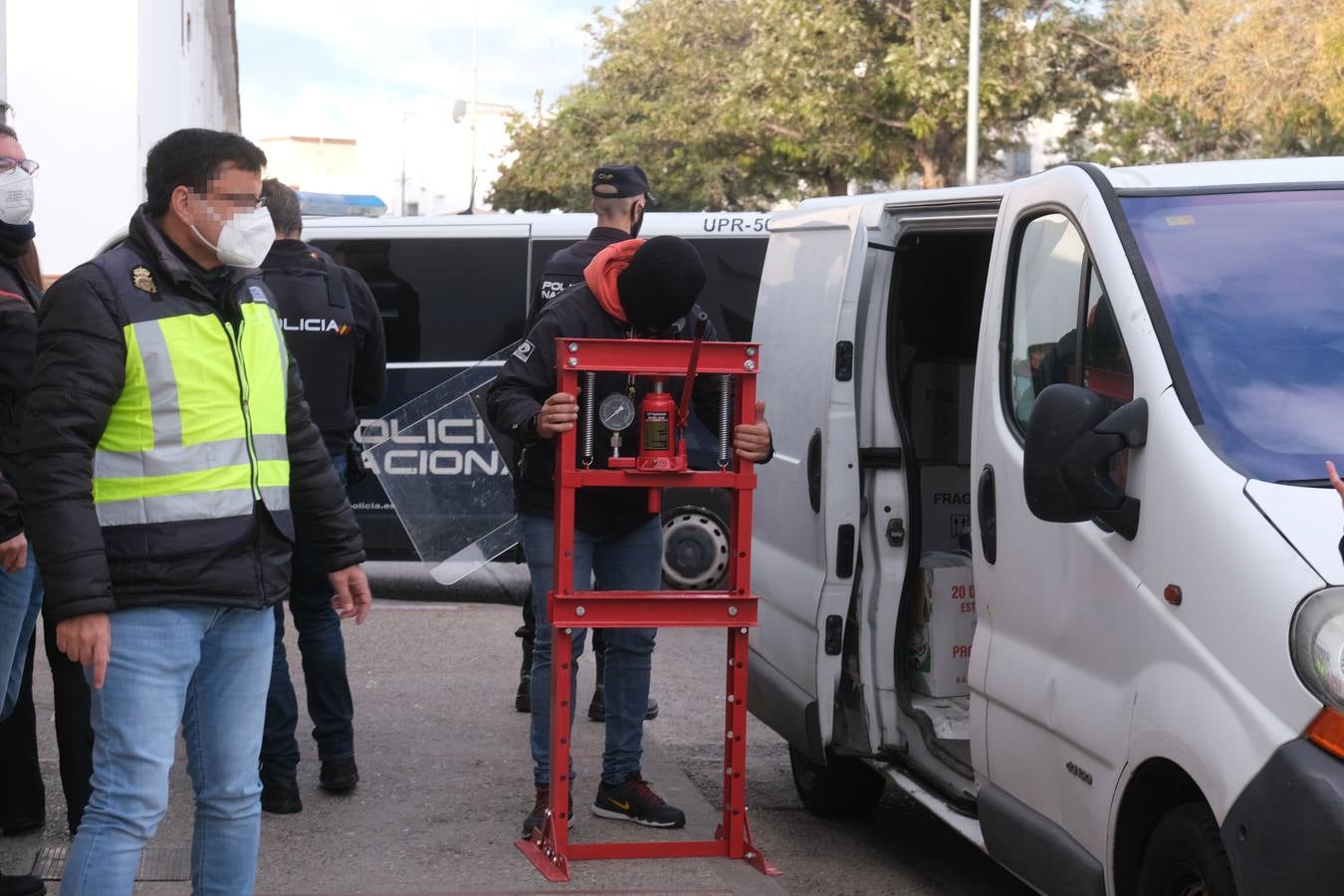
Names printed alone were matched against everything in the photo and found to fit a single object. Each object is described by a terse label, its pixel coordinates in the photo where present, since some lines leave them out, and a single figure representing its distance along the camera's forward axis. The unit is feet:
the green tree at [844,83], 90.38
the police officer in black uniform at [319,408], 18.65
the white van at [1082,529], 10.32
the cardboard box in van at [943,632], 17.30
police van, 34.12
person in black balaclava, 15.90
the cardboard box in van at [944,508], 18.80
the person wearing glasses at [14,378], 14.44
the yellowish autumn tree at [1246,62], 65.72
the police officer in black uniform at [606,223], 19.71
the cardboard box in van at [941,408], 19.24
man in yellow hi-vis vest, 11.00
